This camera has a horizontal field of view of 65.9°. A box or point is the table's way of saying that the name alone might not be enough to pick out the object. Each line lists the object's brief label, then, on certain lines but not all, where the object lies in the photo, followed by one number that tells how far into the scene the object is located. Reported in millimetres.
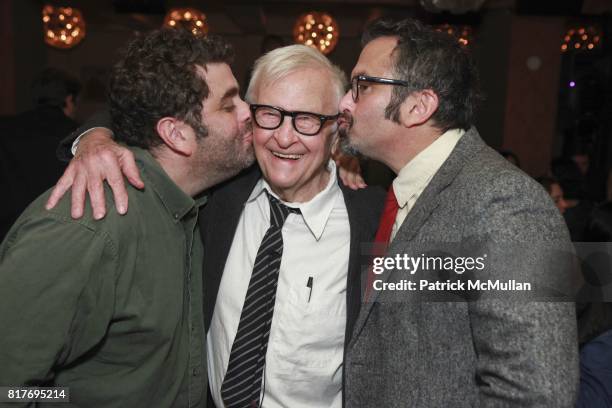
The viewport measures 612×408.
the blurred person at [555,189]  3809
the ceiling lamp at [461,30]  5754
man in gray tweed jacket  1041
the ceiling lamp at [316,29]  5879
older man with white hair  1567
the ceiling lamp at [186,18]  5664
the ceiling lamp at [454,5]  4844
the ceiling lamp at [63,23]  5824
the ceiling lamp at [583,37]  5984
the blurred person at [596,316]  1481
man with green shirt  1148
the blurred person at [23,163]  2904
